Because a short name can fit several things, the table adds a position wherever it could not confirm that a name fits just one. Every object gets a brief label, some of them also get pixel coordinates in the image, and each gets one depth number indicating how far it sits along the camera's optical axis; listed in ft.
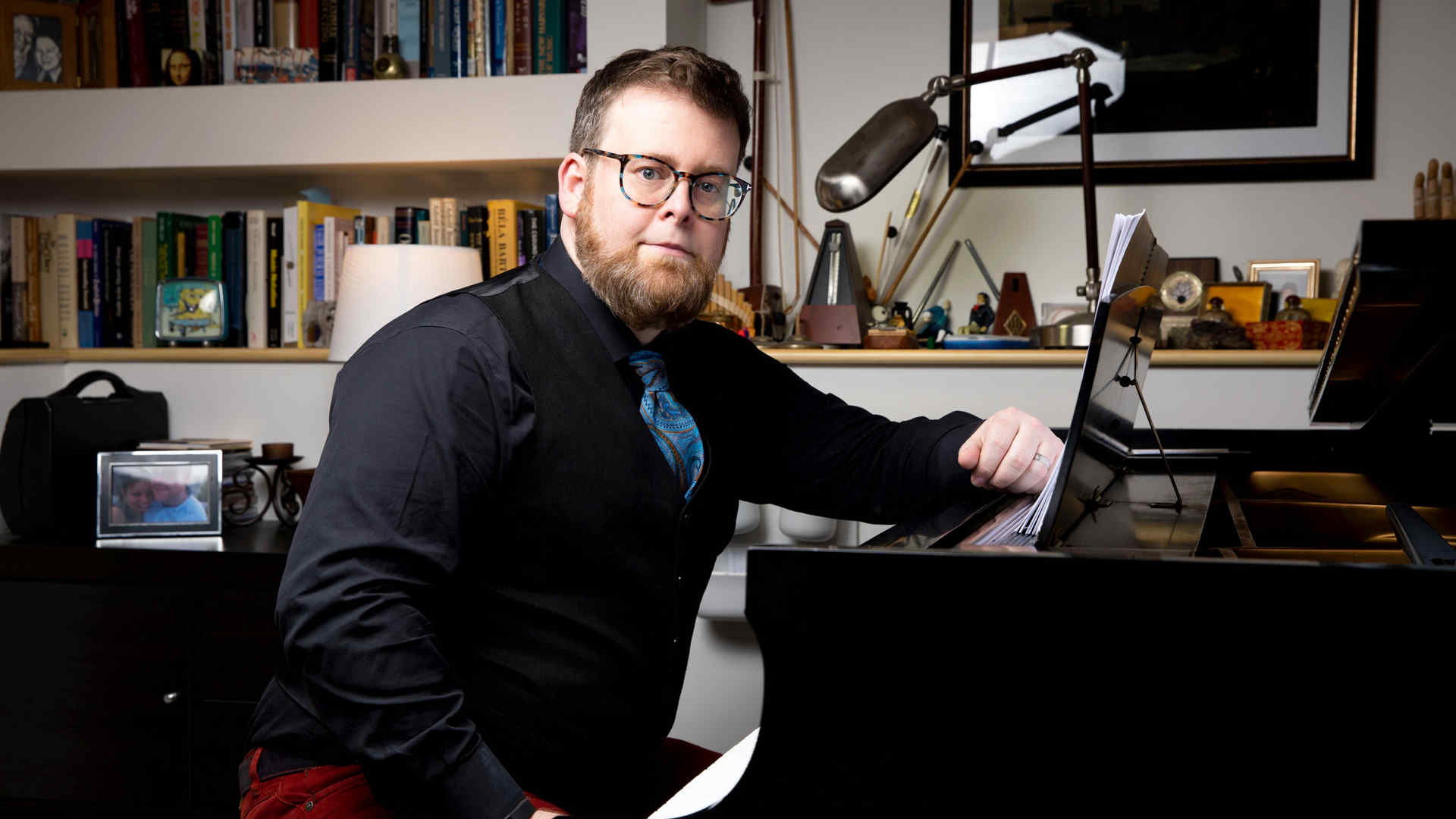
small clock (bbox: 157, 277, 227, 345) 8.57
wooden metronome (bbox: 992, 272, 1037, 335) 8.09
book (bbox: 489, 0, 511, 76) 8.29
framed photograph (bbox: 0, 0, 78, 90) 8.61
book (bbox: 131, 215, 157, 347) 8.79
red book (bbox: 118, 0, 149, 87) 8.75
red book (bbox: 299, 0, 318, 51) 8.57
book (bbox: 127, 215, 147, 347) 8.82
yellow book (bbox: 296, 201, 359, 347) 8.46
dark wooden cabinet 7.13
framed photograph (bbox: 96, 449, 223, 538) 7.73
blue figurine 8.21
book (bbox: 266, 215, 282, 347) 8.63
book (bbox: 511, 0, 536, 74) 8.27
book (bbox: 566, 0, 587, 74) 8.23
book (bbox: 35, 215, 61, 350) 8.84
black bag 7.59
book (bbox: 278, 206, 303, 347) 8.52
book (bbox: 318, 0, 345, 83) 8.55
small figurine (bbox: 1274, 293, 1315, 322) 7.29
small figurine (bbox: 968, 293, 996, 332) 8.13
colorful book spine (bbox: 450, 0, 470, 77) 8.38
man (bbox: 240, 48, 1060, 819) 3.48
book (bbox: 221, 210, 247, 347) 8.70
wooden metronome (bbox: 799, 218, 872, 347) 7.70
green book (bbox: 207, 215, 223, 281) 8.69
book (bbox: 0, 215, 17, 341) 8.78
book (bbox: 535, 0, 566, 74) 8.23
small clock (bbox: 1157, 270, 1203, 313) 7.62
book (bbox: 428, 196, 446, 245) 8.41
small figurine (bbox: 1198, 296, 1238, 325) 7.29
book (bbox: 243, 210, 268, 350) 8.64
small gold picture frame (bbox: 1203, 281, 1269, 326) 7.67
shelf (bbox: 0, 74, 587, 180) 8.04
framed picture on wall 7.92
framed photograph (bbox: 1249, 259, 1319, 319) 7.91
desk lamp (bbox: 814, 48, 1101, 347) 7.09
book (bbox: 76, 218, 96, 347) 8.81
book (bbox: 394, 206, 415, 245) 8.57
